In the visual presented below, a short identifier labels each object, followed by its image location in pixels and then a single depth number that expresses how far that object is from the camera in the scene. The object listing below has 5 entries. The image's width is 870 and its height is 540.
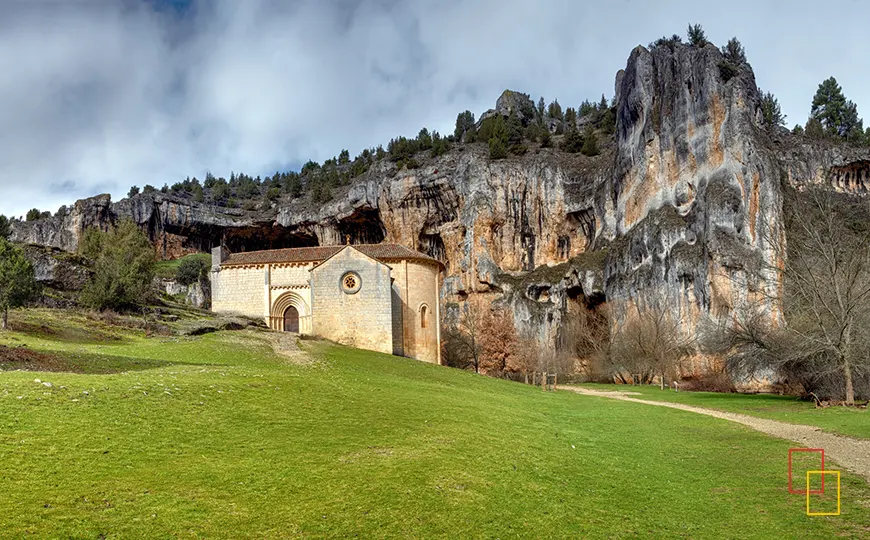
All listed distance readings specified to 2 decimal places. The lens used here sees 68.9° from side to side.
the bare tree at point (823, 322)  26.03
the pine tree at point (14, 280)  28.95
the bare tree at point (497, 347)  64.88
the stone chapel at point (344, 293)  47.25
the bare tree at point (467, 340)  66.19
